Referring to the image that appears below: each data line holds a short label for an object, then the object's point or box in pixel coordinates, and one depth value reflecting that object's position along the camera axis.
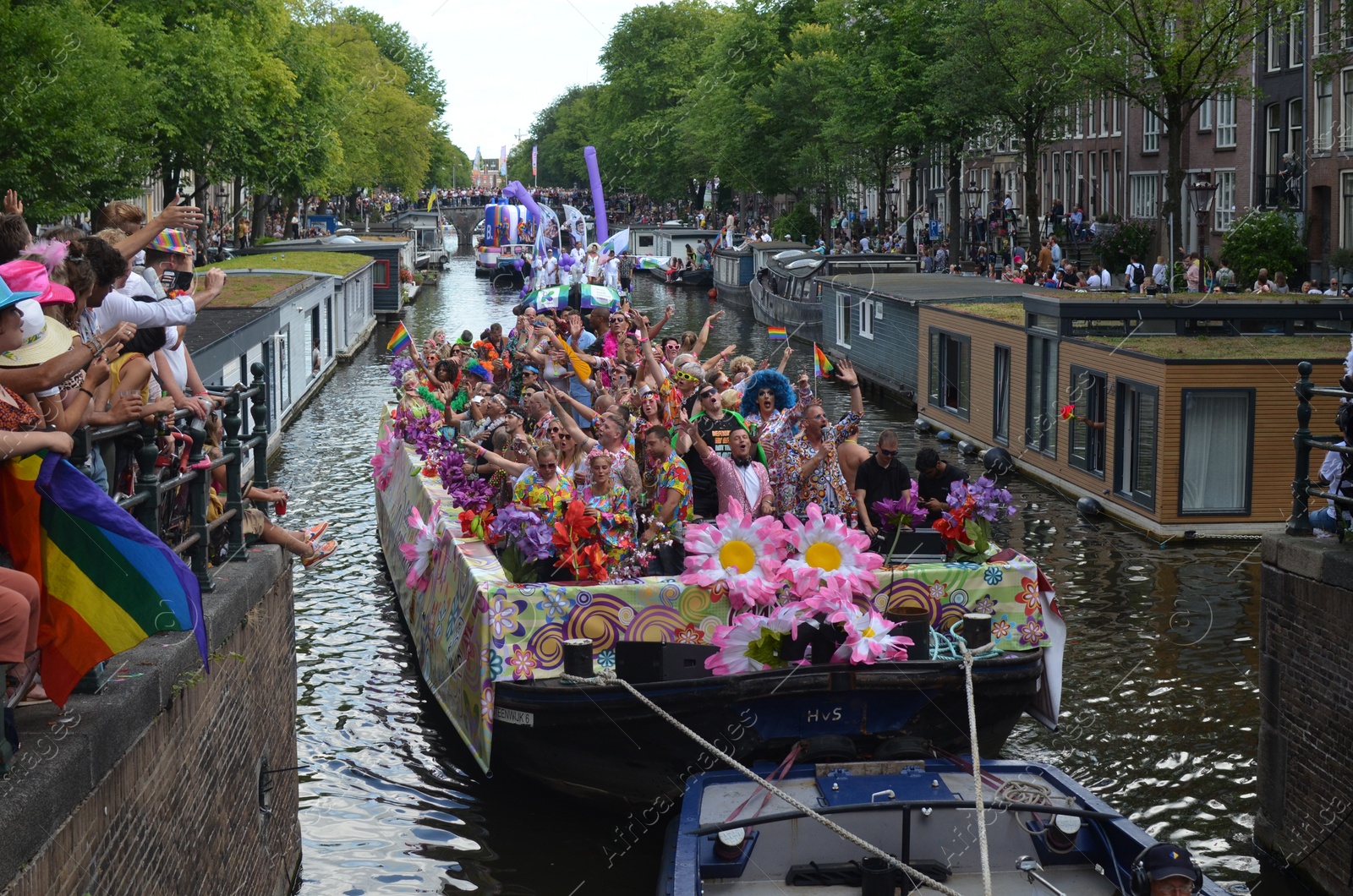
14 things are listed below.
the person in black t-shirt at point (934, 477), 10.94
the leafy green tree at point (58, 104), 28.39
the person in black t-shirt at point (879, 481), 10.82
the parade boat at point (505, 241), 73.81
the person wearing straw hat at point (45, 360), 5.51
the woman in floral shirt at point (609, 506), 9.70
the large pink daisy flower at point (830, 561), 9.02
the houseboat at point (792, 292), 44.50
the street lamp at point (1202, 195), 30.88
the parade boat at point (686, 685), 9.33
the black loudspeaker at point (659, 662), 9.32
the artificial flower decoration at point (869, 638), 9.09
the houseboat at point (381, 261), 53.75
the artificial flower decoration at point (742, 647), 9.33
